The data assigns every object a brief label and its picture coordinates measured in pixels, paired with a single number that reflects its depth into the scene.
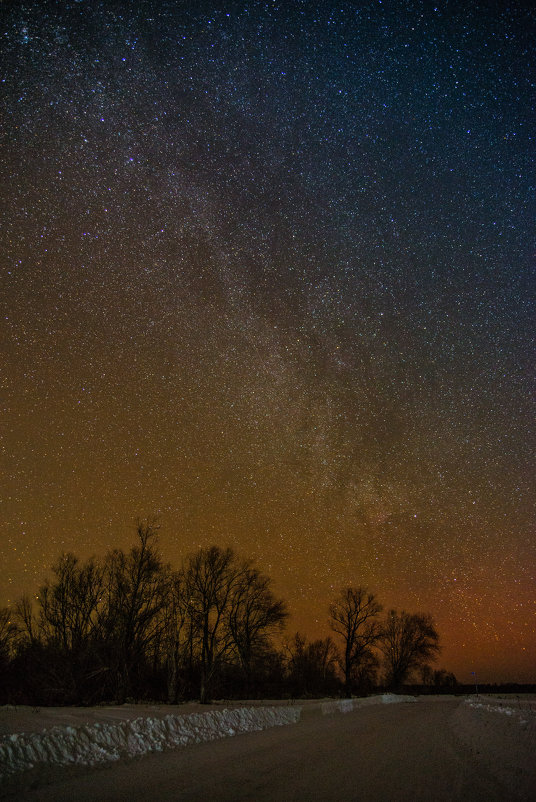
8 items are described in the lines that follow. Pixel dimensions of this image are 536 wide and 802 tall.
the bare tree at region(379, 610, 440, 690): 66.75
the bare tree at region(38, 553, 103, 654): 35.75
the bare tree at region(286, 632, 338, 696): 55.32
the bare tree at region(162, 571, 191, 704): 31.37
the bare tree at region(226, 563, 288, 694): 41.16
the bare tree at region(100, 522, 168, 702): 29.19
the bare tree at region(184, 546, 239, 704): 36.22
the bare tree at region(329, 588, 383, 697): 55.28
